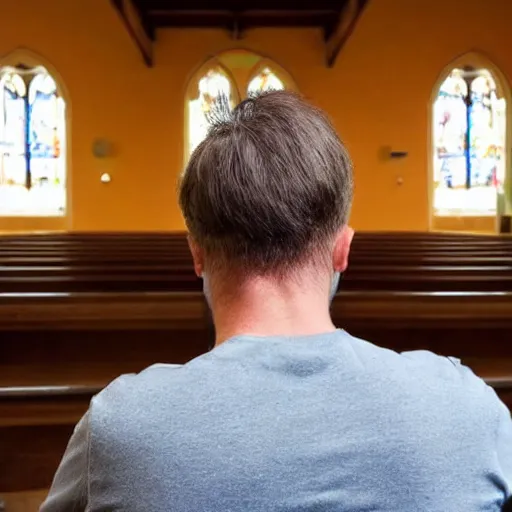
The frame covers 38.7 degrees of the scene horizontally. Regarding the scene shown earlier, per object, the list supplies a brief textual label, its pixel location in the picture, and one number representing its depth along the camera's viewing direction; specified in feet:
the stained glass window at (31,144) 36.17
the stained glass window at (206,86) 35.49
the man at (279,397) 2.01
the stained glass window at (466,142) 37.11
